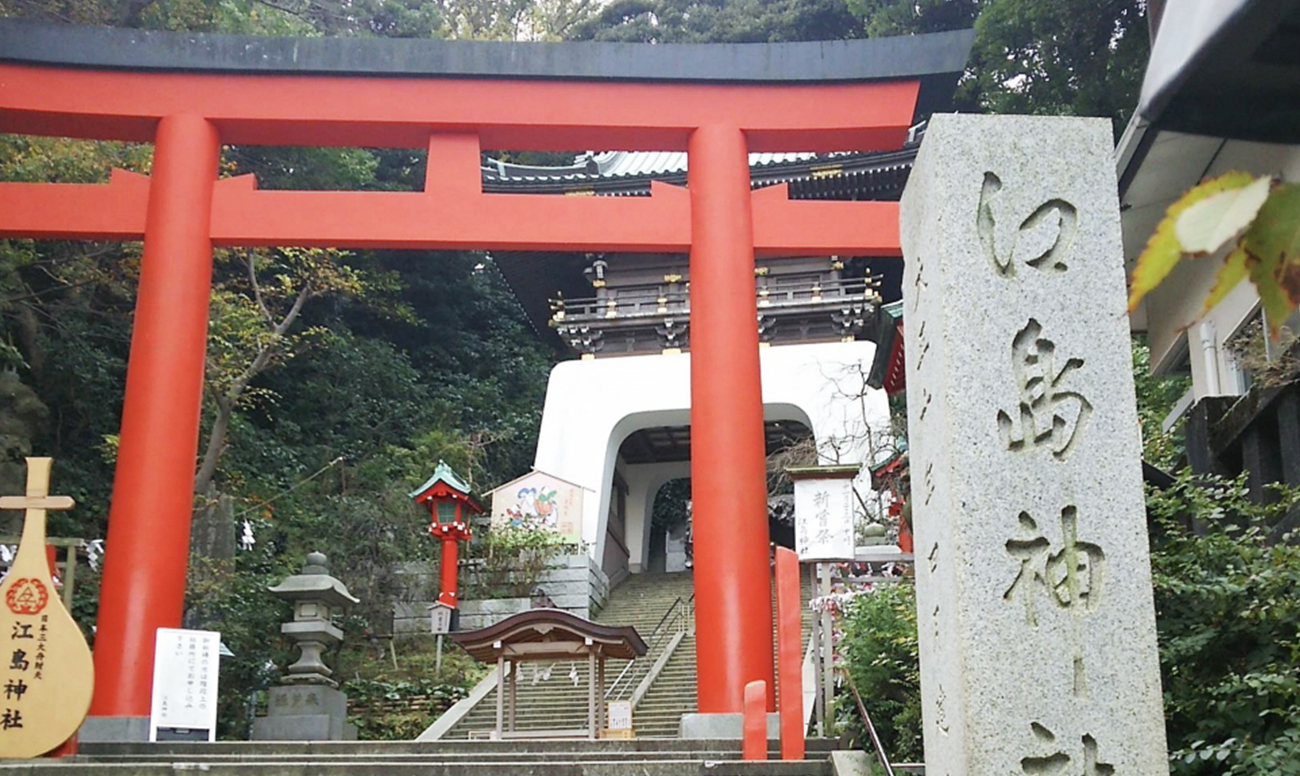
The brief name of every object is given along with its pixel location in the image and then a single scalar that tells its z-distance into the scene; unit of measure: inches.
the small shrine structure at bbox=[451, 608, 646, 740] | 414.0
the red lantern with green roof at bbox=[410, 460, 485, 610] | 619.2
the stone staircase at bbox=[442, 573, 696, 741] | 489.4
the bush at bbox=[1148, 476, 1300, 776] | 187.9
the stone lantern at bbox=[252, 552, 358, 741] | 437.7
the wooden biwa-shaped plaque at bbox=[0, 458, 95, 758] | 280.4
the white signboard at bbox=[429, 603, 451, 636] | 585.0
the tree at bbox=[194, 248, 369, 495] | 616.4
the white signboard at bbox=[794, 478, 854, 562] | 343.6
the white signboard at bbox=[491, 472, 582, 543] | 687.7
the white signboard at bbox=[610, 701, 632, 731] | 429.1
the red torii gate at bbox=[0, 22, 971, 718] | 369.1
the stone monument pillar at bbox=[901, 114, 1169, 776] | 155.4
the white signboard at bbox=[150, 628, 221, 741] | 335.6
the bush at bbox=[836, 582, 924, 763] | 265.4
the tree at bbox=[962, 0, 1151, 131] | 669.9
